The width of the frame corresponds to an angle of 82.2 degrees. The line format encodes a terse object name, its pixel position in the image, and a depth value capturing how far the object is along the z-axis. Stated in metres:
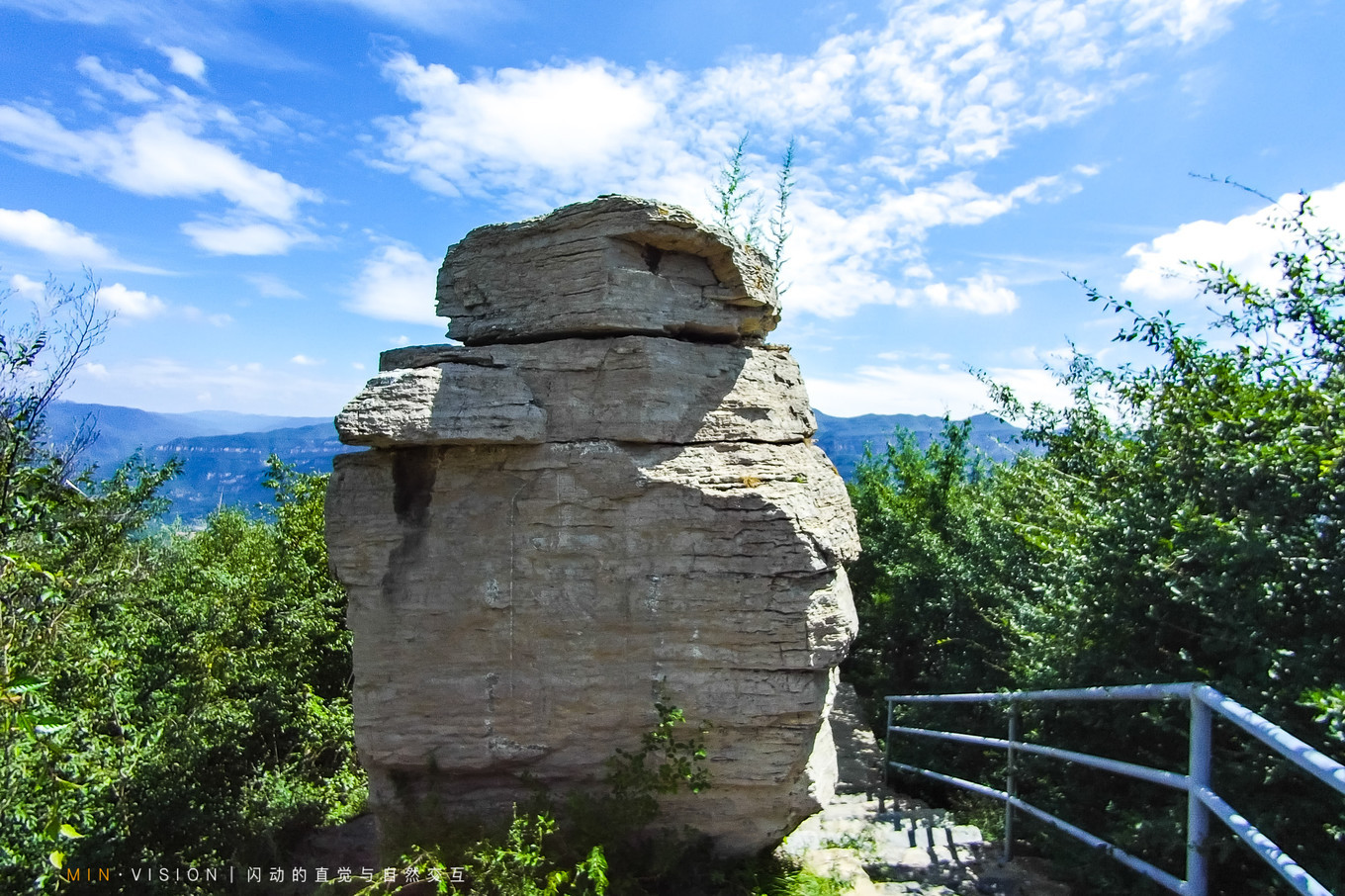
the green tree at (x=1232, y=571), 3.86
